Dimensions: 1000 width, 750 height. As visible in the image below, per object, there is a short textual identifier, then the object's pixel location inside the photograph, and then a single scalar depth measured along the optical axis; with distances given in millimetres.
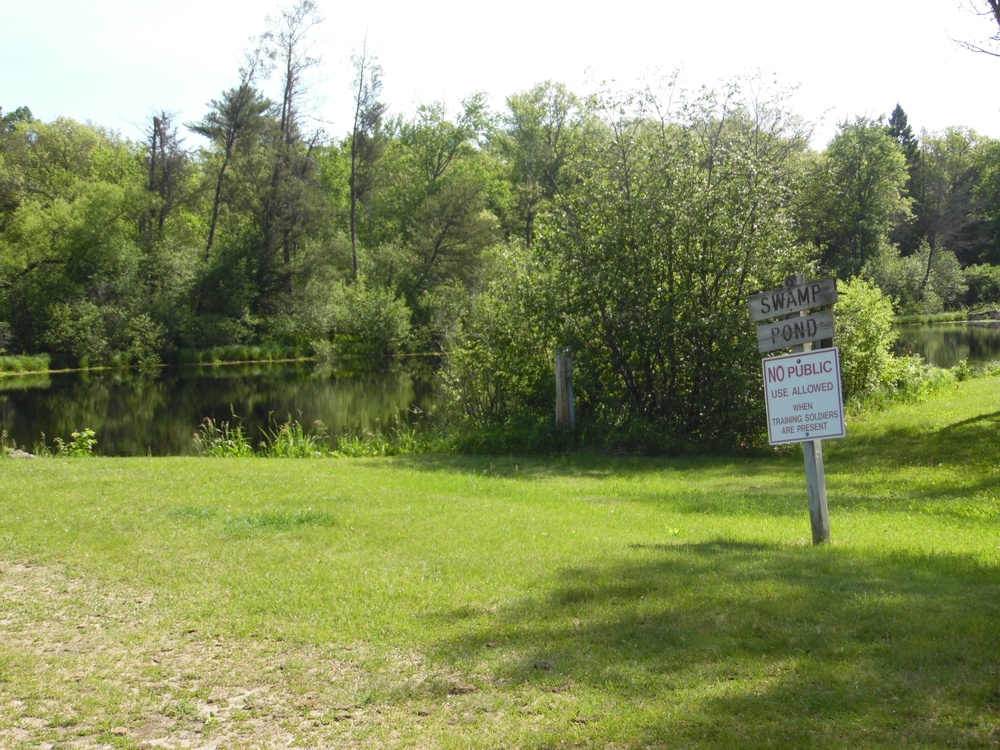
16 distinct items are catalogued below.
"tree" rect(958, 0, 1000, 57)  16816
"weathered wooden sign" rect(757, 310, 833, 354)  8006
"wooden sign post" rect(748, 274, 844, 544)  7895
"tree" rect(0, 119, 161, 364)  54250
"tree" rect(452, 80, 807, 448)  16828
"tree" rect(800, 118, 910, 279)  63406
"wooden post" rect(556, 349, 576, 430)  17641
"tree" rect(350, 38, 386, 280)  60156
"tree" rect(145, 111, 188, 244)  62312
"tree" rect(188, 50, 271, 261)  58375
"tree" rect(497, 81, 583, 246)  55906
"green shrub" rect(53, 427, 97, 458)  19062
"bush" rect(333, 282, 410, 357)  60281
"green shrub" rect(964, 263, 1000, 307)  70688
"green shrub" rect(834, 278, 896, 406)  22234
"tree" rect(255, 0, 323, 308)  60156
